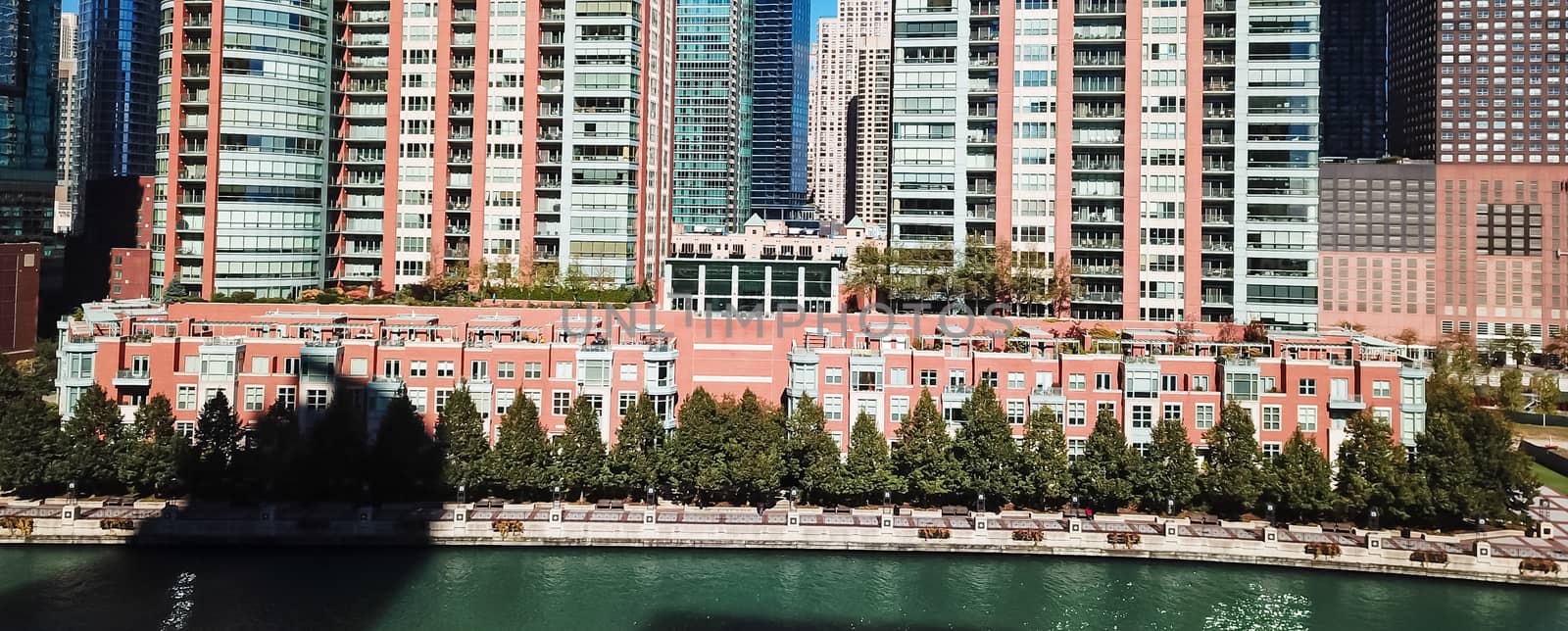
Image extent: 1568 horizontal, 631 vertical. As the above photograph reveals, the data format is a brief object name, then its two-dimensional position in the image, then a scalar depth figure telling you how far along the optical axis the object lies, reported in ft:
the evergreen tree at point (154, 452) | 247.09
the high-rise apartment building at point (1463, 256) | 592.60
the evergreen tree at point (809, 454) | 252.01
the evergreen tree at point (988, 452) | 249.96
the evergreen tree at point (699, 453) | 251.80
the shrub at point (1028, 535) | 239.30
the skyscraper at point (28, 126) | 431.02
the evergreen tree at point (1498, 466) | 246.06
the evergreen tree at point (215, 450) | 247.91
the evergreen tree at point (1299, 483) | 241.76
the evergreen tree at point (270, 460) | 248.11
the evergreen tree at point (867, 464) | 250.37
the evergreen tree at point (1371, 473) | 240.53
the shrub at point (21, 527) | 233.35
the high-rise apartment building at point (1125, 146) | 346.95
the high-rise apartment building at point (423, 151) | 363.15
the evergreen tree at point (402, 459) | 249.34
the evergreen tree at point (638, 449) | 252.21
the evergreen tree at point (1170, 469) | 248.11
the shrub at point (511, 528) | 240.53
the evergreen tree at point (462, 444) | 249.96
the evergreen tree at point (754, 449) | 250.37
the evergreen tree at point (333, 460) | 249.14
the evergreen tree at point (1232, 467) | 245.04
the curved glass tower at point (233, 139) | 358.64
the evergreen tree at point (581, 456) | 251.39
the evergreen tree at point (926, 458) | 250.16
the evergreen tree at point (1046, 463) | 249.34
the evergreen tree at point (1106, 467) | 247.91
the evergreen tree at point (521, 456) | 249.96
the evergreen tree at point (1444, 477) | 238.89
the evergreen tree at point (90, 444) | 245.86
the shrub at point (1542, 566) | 225.97
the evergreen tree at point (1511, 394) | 404.98
